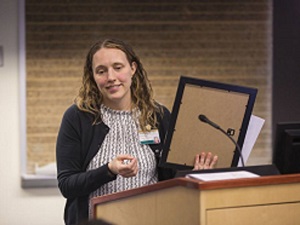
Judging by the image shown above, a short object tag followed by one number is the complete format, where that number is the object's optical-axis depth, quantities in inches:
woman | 151.5
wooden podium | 122.4
